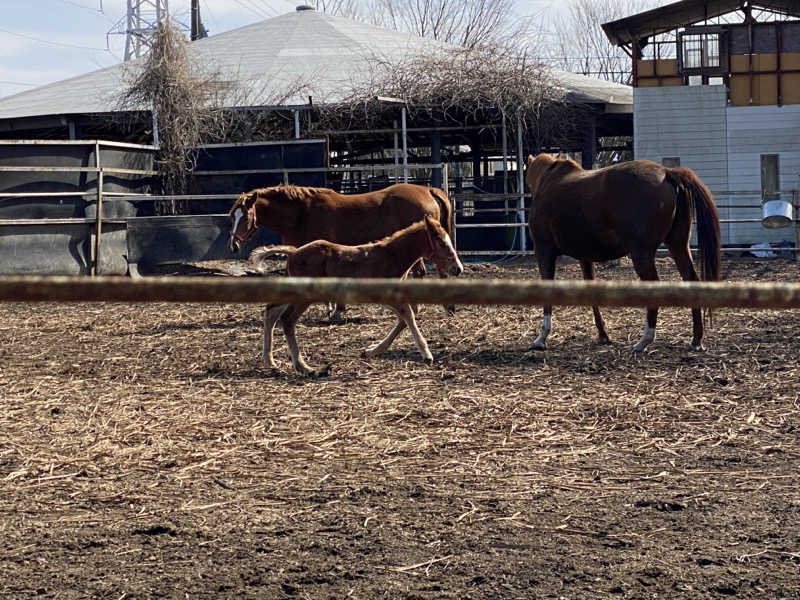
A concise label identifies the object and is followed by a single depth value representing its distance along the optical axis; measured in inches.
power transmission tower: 2141.6
